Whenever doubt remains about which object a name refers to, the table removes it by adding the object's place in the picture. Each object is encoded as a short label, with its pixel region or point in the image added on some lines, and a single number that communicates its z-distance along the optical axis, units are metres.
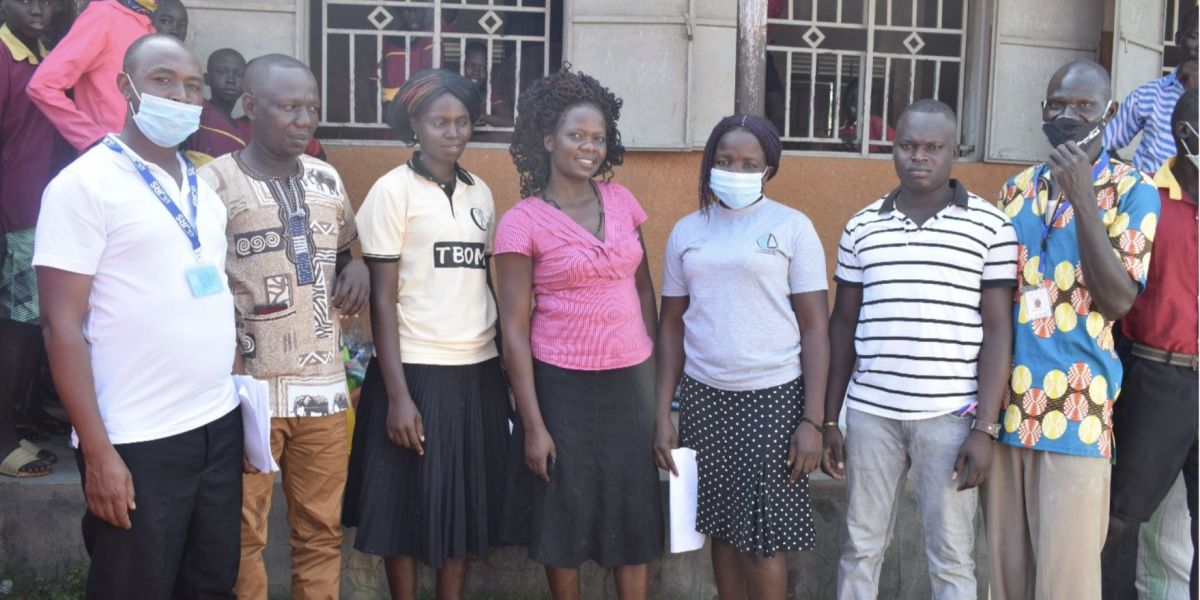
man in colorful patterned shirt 3.00
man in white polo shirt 2.45
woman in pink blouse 3.16
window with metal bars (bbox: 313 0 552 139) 5.45
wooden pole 4.43
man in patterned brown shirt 3.02
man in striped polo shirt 3.06
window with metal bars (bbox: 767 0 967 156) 5.88
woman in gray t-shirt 3.16
